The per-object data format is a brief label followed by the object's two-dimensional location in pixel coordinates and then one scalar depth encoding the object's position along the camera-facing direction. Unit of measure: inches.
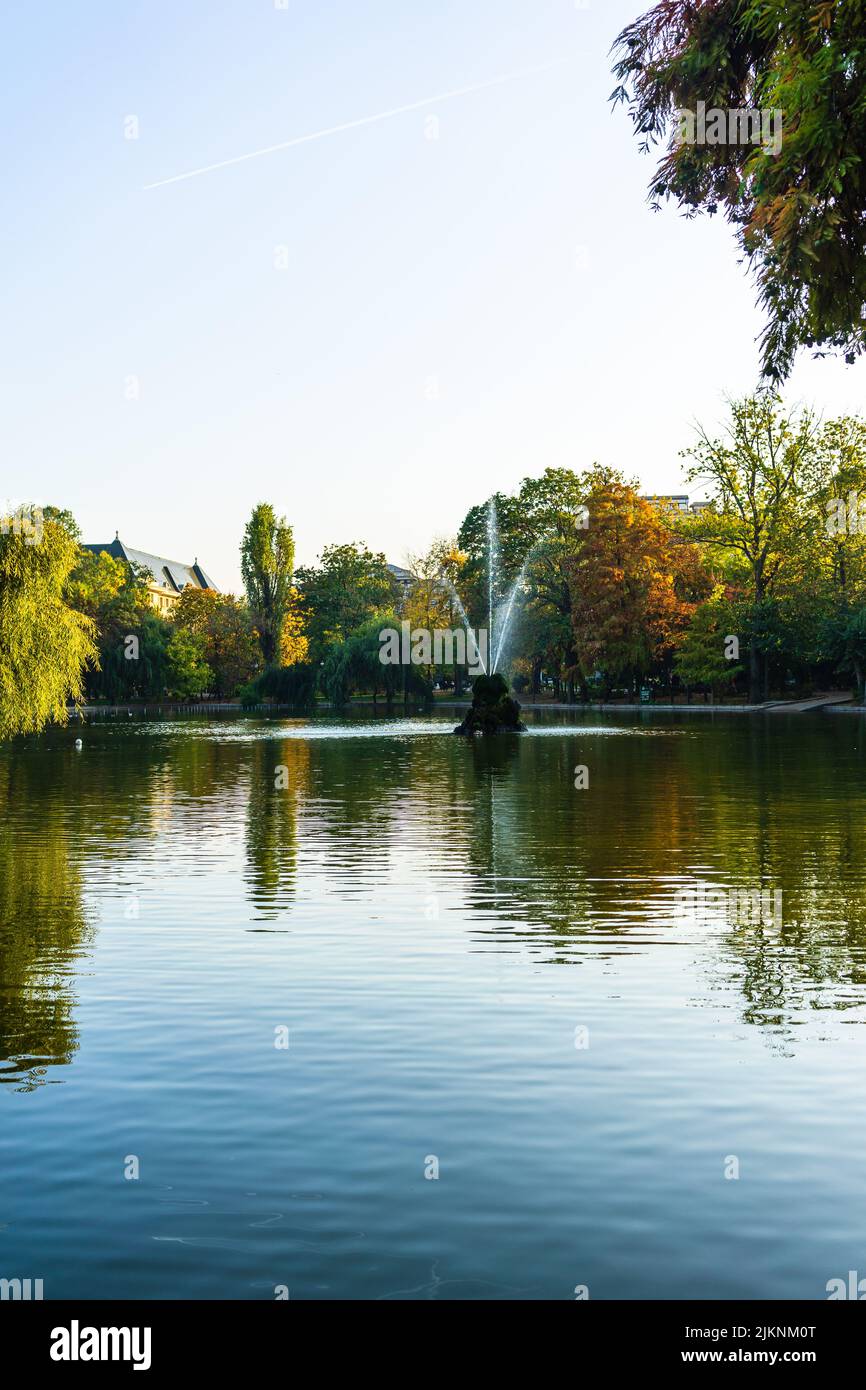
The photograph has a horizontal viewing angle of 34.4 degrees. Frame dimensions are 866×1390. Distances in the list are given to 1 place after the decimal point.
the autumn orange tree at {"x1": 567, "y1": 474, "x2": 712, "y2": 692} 3105.3
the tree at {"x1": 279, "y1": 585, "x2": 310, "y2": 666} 4493.1
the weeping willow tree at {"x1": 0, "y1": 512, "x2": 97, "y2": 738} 1433.3
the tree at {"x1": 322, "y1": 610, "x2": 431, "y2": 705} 3565.5
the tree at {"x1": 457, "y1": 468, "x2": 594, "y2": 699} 3410.4
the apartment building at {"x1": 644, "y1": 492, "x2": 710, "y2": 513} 3424.0
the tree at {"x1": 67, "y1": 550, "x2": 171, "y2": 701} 3686.0
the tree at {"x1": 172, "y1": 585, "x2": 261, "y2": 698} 4512.8
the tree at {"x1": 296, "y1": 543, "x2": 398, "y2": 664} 4441.4
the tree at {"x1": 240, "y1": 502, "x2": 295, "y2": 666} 4357.8
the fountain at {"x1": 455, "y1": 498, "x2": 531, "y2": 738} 1907.0
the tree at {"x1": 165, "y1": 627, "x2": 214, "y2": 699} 3875.5
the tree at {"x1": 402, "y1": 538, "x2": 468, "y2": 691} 3932.1
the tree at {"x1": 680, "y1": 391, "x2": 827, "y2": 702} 2874.0
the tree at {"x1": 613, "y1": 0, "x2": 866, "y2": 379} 277.3
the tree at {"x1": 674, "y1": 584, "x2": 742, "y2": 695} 2908.5
